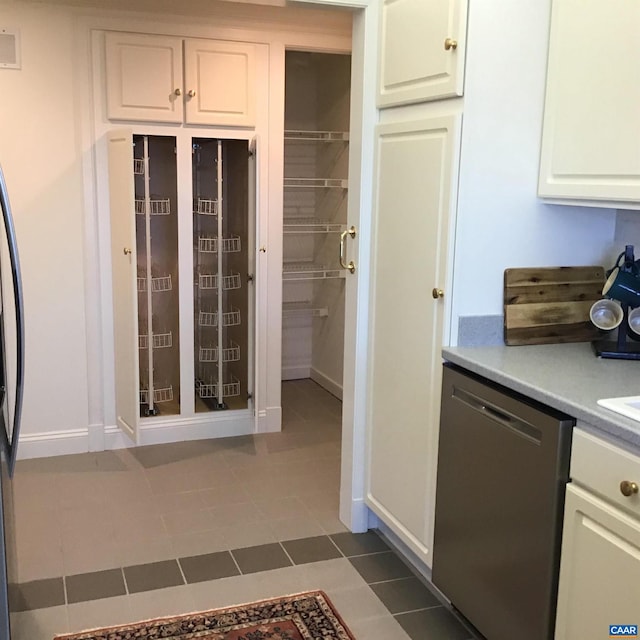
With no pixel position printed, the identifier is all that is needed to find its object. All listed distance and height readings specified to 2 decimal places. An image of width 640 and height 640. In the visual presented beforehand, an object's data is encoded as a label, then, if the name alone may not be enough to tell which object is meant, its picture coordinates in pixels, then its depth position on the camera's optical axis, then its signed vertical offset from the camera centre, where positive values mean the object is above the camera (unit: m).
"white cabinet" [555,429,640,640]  1.56 -0.75
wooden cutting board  2.33 -0.31
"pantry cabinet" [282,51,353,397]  4.83 -0.11
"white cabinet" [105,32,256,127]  3.54 +0.59
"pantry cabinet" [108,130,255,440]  3.61 -0.43
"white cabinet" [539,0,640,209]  1.93 +0.29
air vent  3.35 +0.67
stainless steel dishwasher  1.79 -0.81
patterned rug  2.24 -1.33
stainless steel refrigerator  1.70 -0.65
